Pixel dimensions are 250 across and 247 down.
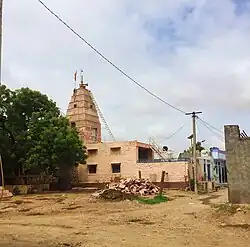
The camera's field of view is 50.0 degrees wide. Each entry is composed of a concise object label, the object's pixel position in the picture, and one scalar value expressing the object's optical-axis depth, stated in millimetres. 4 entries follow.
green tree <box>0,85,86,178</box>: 24309
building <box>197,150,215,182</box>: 29087
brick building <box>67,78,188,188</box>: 26758
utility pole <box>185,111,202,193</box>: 21522
